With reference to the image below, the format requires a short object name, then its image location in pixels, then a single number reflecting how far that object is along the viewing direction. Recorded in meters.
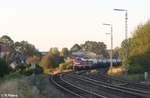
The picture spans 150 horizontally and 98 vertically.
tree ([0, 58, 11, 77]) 64.16
